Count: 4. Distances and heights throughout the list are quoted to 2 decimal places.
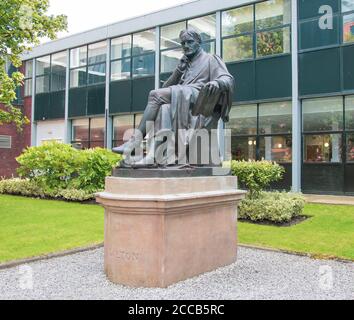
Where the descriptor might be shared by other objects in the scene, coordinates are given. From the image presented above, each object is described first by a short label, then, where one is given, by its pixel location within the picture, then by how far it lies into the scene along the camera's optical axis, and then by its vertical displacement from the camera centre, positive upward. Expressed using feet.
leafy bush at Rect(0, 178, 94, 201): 46.65 -2.57
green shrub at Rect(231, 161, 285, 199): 33.68 -0.25
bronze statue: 19.53 +3.29
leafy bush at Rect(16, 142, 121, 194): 48.47 +0.42
